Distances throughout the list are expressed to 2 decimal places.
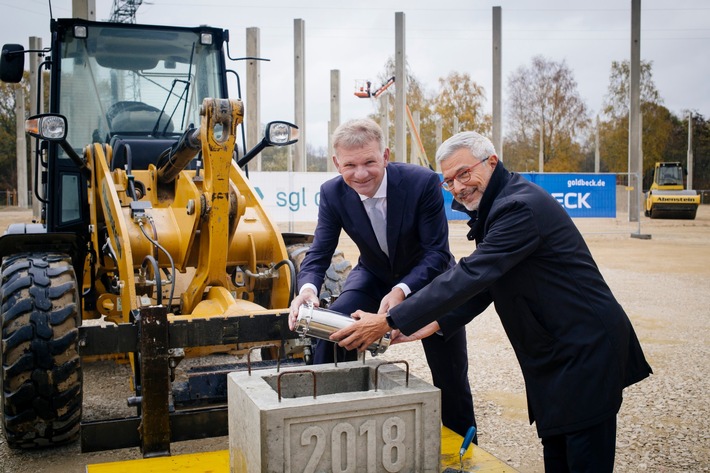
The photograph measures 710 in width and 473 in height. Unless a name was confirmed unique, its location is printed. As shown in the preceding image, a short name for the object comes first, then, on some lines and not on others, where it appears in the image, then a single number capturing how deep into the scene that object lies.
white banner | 19.27
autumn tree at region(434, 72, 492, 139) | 53.12
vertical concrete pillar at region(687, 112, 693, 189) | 51.88
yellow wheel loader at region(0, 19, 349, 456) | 4.67
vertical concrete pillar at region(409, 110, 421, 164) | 30.55
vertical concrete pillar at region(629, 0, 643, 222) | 25.59
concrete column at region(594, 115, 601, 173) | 46.43
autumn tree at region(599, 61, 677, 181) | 54.12
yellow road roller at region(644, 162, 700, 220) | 32.69
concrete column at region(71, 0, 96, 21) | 14.41
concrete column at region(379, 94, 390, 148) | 30.33
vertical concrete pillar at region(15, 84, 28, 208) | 35.78
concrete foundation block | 2.94
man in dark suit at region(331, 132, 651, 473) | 3.23
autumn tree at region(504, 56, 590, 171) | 56.50
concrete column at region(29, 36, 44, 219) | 24.37
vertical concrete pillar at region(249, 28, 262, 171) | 21.34
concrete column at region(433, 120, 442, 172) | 39.38
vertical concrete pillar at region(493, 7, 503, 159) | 22.02
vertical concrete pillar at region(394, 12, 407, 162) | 21.17
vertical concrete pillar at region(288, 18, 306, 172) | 21.94
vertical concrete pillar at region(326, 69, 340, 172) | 26.28
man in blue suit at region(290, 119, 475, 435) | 4.38
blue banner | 21.48
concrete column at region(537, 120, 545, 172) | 45.10
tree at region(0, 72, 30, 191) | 56.41
